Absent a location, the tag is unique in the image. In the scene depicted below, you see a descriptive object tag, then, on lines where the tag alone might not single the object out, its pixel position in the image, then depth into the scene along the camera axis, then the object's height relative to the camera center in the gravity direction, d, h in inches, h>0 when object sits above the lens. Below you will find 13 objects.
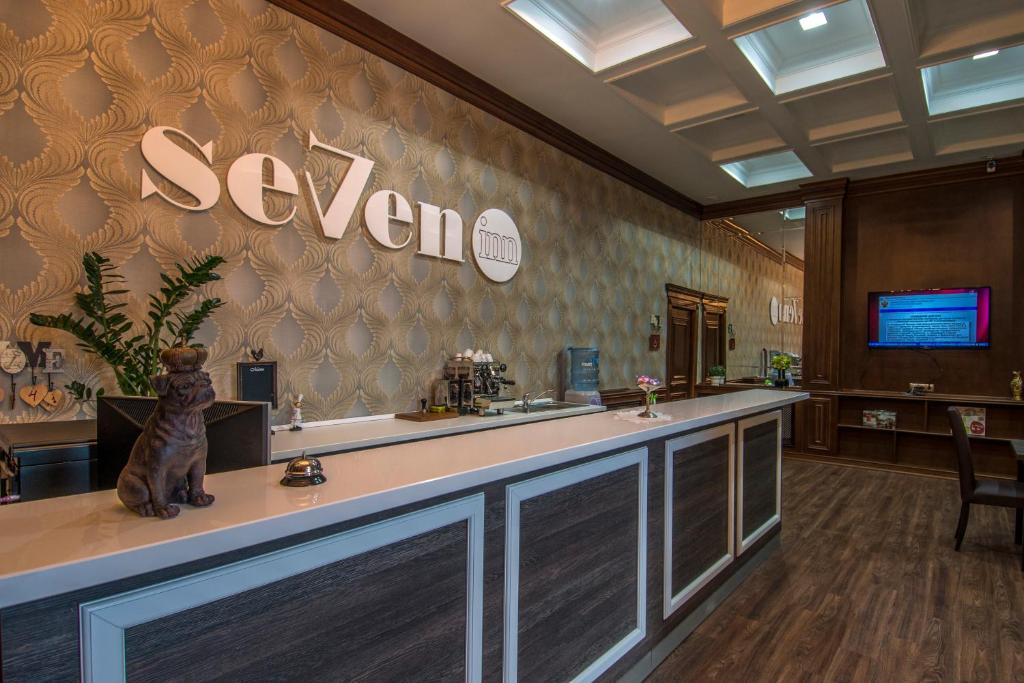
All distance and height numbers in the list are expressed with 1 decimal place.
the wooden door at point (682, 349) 283.1 -2.5
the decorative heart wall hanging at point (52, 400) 89.6 -11.0
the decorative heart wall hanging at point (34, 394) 87.7 -9.7
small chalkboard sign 110.7 -9.1
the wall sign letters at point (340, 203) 103.0 +33.1
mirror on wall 336.2 +46.5
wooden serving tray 135.5 -19.7
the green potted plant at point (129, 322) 88.9 +2.5
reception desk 31.9 -19.4
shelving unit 220.7 -39.0
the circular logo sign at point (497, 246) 167.8 +31.5
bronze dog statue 37.0 -7.3
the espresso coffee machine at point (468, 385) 149.2 -12.6
